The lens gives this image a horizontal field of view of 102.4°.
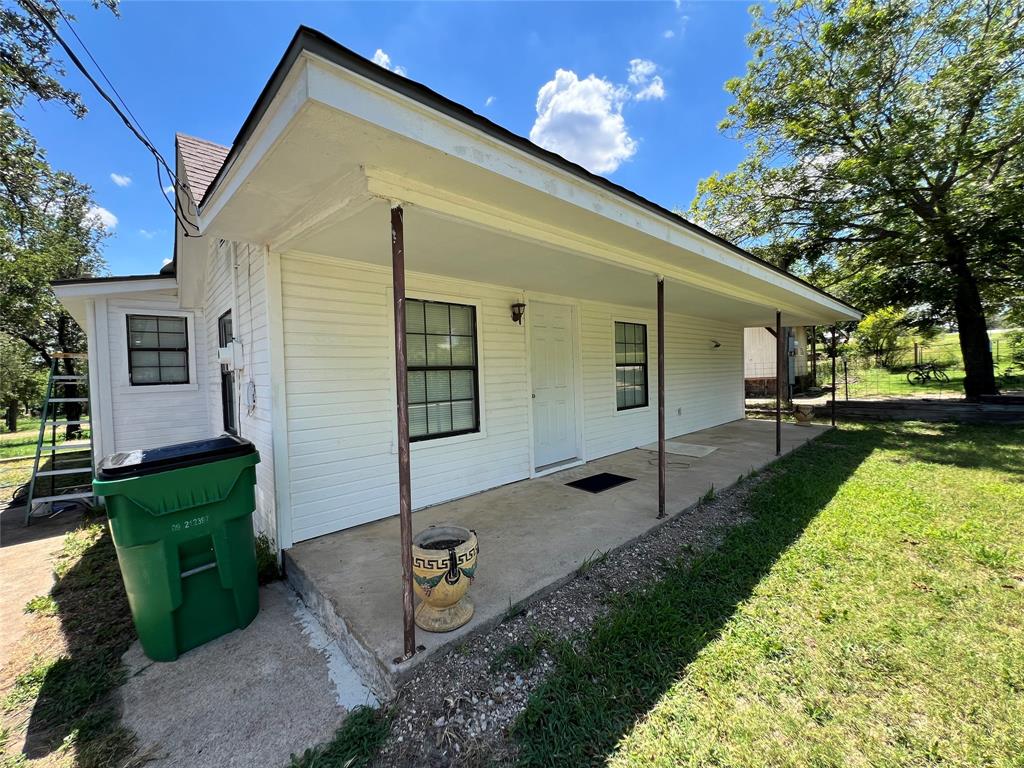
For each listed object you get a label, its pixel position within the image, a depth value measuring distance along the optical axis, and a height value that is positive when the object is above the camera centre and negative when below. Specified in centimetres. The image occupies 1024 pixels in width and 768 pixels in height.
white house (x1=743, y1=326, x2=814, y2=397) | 1658 +20
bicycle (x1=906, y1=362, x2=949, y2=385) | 1536 -39
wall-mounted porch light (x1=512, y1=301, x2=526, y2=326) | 485 +73
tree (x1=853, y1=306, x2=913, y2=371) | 1692 +118
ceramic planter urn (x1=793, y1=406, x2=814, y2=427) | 929 -114
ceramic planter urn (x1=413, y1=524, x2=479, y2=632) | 213 -109
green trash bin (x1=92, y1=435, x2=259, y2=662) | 211 -86
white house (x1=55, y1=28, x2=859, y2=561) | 186 +86
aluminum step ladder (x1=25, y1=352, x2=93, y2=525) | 468 -138
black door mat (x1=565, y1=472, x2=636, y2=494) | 472 -134
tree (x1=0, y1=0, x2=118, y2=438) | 571 +390
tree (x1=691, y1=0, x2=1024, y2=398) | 859 +485
